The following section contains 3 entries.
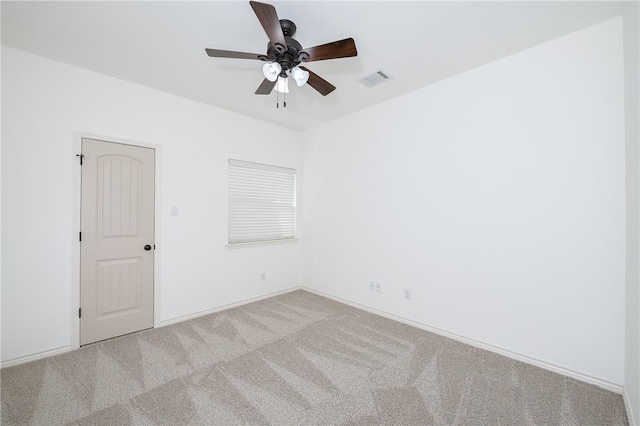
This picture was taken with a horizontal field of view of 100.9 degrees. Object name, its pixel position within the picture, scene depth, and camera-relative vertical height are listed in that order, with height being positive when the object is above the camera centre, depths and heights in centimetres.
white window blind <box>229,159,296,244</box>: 387 +20
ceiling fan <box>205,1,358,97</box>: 171 +116
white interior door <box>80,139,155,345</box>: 273 -28
